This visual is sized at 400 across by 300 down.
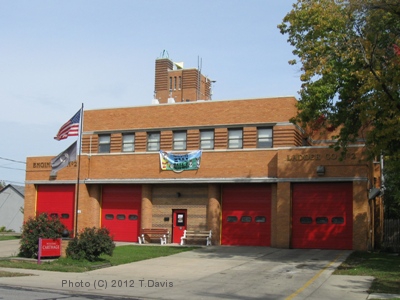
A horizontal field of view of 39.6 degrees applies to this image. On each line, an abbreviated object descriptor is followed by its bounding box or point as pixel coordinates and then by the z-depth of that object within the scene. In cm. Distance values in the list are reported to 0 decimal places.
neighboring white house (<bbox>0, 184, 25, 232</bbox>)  5262
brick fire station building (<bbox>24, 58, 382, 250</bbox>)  2942
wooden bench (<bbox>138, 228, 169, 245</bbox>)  3297
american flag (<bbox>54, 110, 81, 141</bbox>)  2717
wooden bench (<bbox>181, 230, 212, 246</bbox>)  3158
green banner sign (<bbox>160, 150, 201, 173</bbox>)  3262
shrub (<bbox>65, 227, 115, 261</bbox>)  2045
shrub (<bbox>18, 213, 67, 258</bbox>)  2166
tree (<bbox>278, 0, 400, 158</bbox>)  1920
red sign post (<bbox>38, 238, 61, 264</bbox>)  2091
